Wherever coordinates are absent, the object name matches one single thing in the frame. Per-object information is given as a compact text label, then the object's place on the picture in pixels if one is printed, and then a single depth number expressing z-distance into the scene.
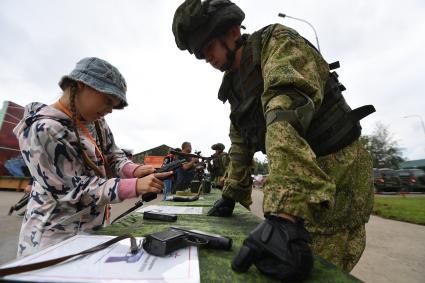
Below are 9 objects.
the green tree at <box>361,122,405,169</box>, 39.22
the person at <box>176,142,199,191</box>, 6.10
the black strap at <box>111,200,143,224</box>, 1.23
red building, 14.06
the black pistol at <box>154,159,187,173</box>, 1.23
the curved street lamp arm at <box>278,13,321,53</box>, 8.70
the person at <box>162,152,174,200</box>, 7.11
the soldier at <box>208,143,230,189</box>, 6.05
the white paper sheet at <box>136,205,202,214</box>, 1.64
